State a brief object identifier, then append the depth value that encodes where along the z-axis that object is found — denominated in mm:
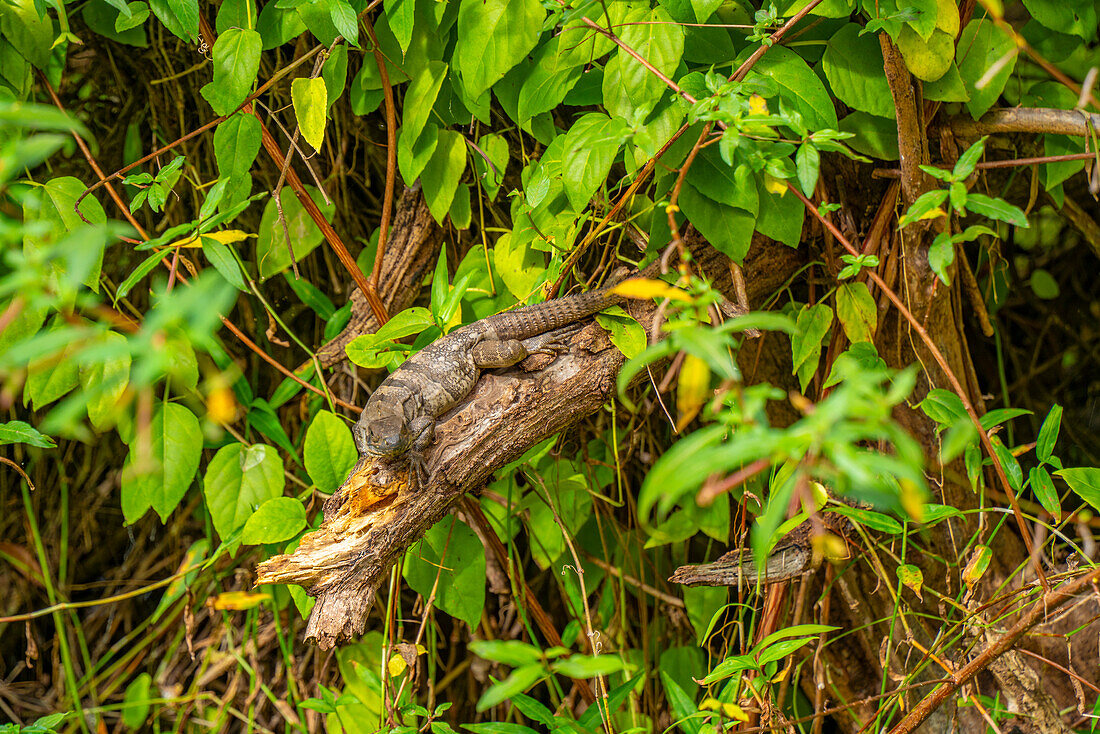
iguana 6089
